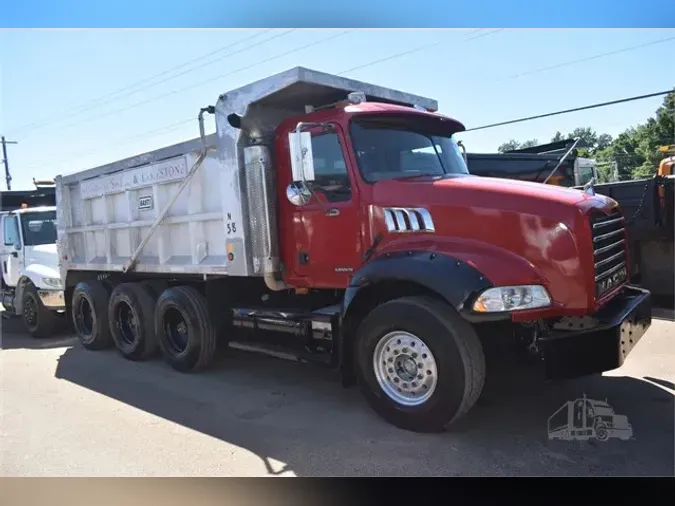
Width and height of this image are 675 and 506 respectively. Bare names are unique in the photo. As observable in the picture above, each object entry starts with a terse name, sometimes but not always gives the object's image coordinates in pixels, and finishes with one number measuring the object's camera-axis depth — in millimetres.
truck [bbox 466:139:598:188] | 8860
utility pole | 39156
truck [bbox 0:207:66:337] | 9531
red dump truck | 4109
